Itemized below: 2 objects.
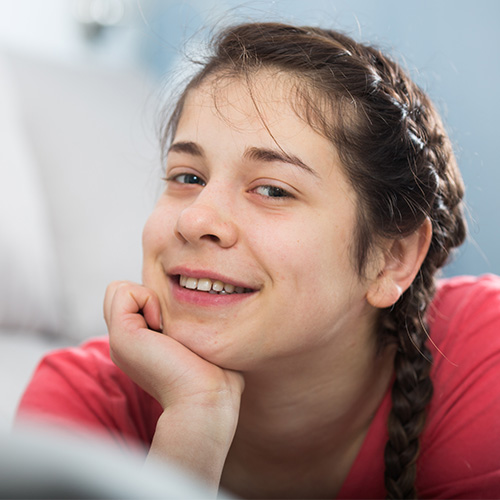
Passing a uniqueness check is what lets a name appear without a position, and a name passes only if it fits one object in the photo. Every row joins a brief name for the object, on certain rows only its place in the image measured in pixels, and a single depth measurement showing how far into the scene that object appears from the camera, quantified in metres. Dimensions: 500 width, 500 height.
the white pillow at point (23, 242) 1.07
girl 0.78
